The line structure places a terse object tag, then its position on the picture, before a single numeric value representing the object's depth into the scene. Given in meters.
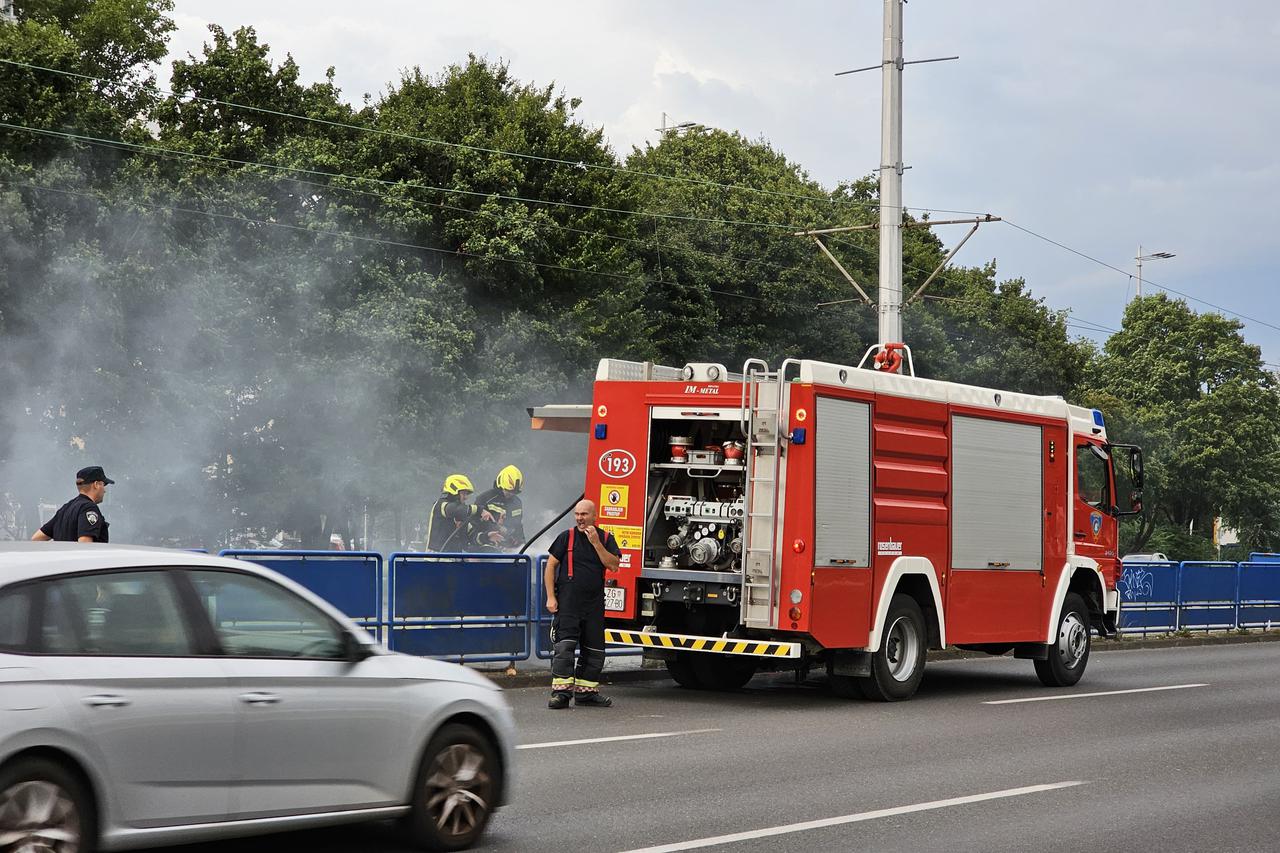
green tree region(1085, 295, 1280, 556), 64.38
